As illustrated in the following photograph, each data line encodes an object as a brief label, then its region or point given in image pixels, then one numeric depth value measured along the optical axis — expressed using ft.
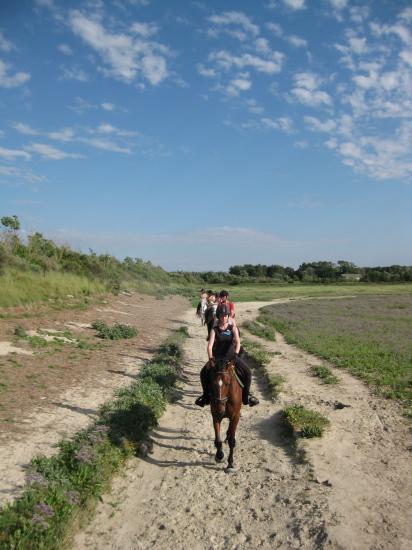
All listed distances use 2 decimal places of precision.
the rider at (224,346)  27.53
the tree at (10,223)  107.45
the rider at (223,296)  36.60
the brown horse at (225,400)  24.25
